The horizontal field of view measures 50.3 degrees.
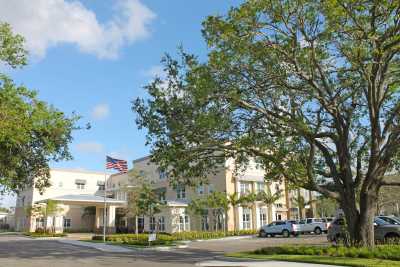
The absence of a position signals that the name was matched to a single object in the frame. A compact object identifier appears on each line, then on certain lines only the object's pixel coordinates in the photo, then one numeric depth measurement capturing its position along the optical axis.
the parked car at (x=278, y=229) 42.62
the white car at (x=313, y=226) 43.59
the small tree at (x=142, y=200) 40.72
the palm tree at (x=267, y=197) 47.50
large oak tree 16.58
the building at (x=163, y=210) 49.78
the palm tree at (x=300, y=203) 50.42
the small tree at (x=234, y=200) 45.22
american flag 36.53
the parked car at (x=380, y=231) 24.27
